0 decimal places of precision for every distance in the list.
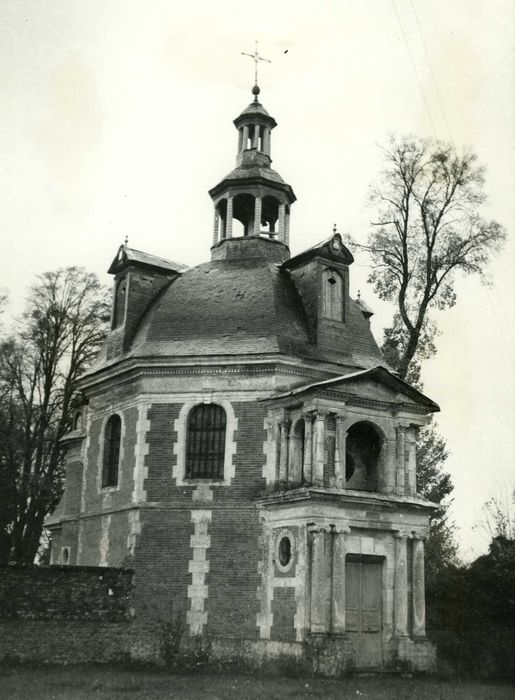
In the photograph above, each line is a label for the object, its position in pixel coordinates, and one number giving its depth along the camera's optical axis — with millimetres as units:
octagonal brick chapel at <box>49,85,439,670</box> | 22172
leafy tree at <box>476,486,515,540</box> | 32812
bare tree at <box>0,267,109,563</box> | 35469
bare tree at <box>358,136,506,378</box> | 29984
